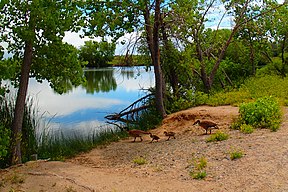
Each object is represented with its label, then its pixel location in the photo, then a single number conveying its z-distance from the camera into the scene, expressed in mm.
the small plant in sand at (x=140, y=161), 4213
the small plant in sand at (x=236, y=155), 3816
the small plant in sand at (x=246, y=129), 4820
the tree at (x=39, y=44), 4176
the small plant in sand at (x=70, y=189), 3264
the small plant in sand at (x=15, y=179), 3634
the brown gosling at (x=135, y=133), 5755
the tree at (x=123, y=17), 5685
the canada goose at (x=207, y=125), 5141
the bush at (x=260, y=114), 5054
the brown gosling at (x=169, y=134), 5371
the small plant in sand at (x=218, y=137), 4652
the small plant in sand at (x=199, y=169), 3466
